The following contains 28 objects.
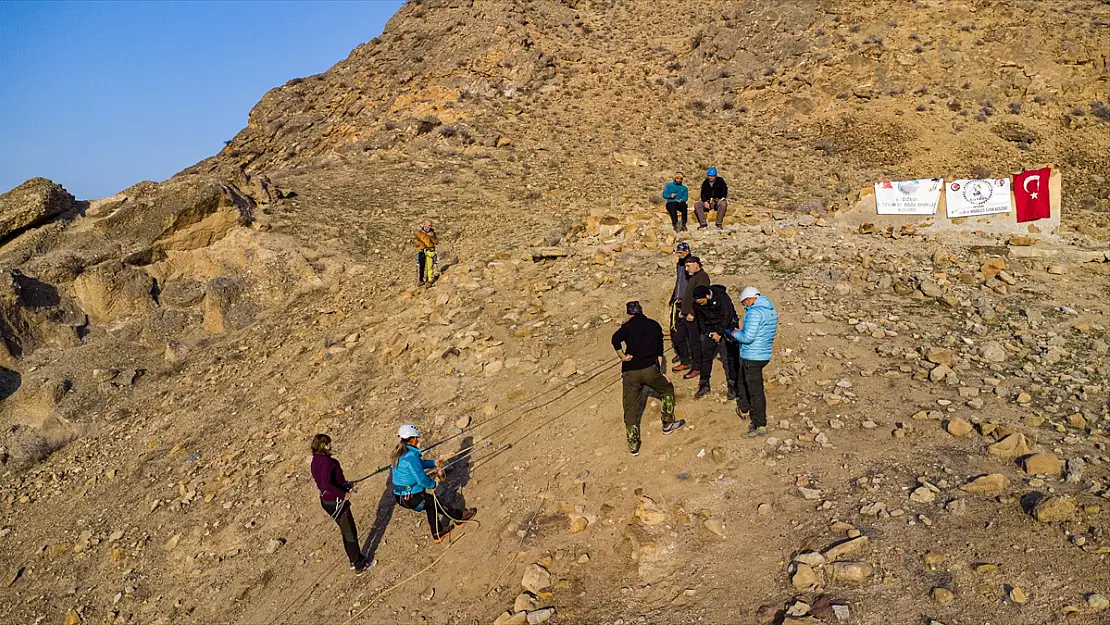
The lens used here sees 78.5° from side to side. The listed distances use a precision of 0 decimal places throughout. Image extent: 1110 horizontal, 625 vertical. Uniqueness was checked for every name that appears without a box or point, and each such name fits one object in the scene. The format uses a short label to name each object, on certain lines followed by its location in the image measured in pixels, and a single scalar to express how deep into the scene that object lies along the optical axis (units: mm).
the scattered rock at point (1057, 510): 5078
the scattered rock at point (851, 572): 4941
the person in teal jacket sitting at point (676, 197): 14133
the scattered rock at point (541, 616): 5438
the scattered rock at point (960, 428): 6609
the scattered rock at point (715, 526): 5825
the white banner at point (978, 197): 14359
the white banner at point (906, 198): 14961
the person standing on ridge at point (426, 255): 13609
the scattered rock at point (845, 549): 5137
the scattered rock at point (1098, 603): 4273
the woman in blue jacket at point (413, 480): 6527
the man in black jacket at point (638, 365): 6922
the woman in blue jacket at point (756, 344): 6695
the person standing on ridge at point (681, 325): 8250
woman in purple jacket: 6422
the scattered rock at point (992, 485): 5637
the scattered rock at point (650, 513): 6152
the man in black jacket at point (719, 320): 7484
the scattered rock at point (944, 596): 4574
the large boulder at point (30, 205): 14789
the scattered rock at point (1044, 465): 5812
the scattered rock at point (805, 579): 4988
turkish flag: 13859
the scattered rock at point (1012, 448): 6172
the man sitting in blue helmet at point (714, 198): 14609
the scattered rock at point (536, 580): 5777
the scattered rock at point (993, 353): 8312
